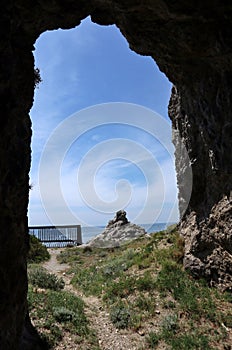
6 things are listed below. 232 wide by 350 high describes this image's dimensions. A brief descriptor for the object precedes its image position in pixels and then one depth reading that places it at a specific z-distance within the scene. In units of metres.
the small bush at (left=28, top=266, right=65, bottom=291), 12.81
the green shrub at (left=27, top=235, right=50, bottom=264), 21.90
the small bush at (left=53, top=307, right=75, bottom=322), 9.29
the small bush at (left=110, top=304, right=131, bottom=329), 9.52
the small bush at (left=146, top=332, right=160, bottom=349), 8.31
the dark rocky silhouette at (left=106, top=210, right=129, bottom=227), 32.85
